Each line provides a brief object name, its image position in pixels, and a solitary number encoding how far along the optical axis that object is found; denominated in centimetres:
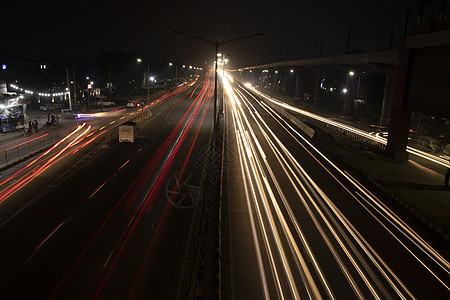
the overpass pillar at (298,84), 9919
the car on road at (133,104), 6306
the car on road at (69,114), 4909
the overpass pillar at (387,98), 4869
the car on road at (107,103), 6624
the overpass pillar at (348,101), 6300
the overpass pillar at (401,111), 2752
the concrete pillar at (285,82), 11640
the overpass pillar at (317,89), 8061
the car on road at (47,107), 5697
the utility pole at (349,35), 5822
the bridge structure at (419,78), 2308
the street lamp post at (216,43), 2407
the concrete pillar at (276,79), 13562
